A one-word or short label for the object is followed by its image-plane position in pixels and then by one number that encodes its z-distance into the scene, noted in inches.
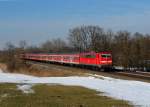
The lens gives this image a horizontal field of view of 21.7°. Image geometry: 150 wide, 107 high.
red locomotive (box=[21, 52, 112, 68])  2257.6
